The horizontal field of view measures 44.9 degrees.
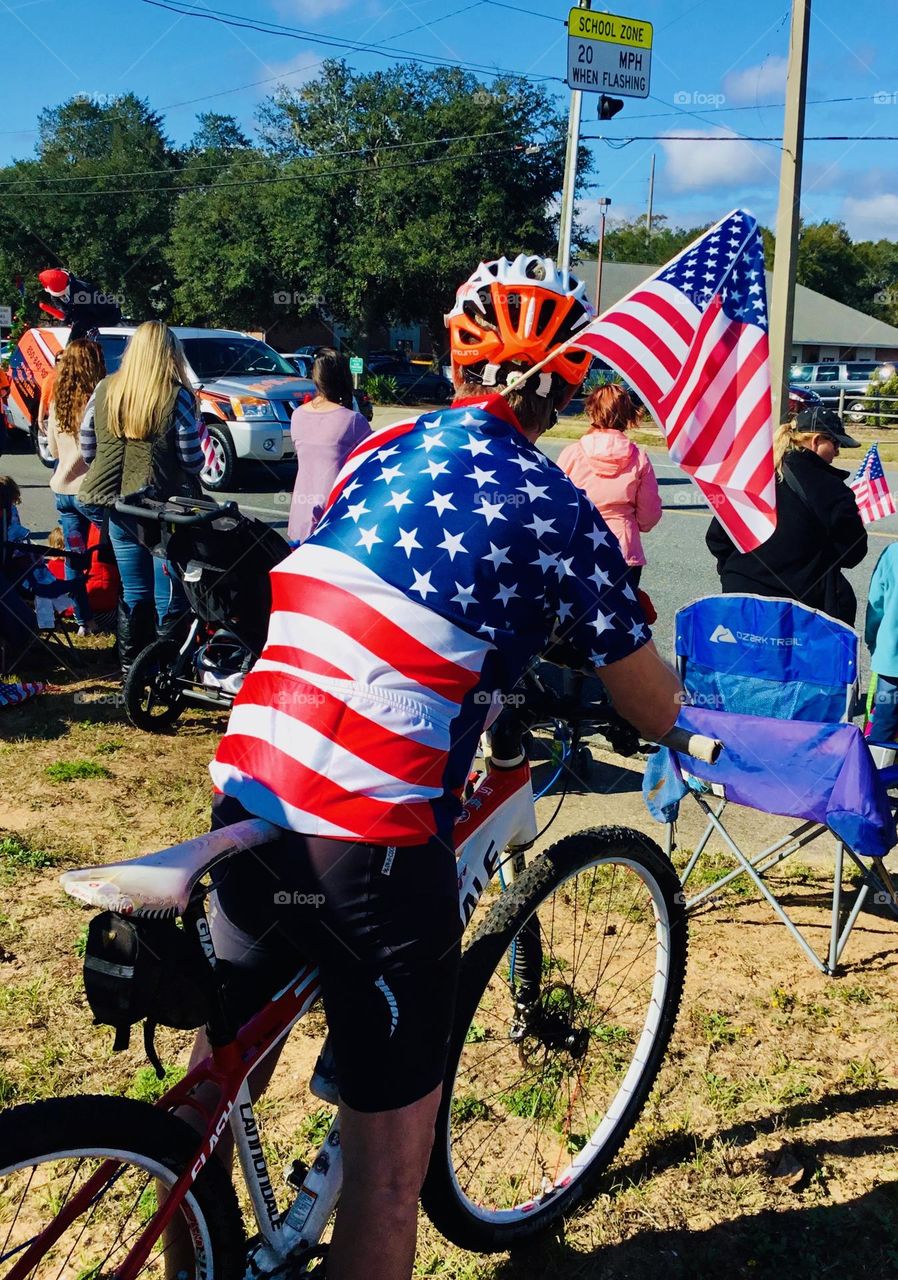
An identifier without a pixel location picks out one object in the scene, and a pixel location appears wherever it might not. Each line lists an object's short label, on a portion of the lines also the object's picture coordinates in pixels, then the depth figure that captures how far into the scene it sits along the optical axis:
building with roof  63.97
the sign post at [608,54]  15.80
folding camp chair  3.70
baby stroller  5.59
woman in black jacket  5.44
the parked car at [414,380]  37.22
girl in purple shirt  6.66
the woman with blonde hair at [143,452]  6.06
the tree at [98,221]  53.00
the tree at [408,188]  39.53
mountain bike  1.73
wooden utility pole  13.72
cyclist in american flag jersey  1.80
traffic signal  16.94
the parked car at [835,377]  37.16
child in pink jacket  6.46
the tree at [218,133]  70.50
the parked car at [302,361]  27.20
